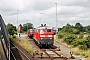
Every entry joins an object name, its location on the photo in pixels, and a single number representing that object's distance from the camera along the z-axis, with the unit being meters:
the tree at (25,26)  76.80
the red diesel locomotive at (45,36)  19.76
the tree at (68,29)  32.83
